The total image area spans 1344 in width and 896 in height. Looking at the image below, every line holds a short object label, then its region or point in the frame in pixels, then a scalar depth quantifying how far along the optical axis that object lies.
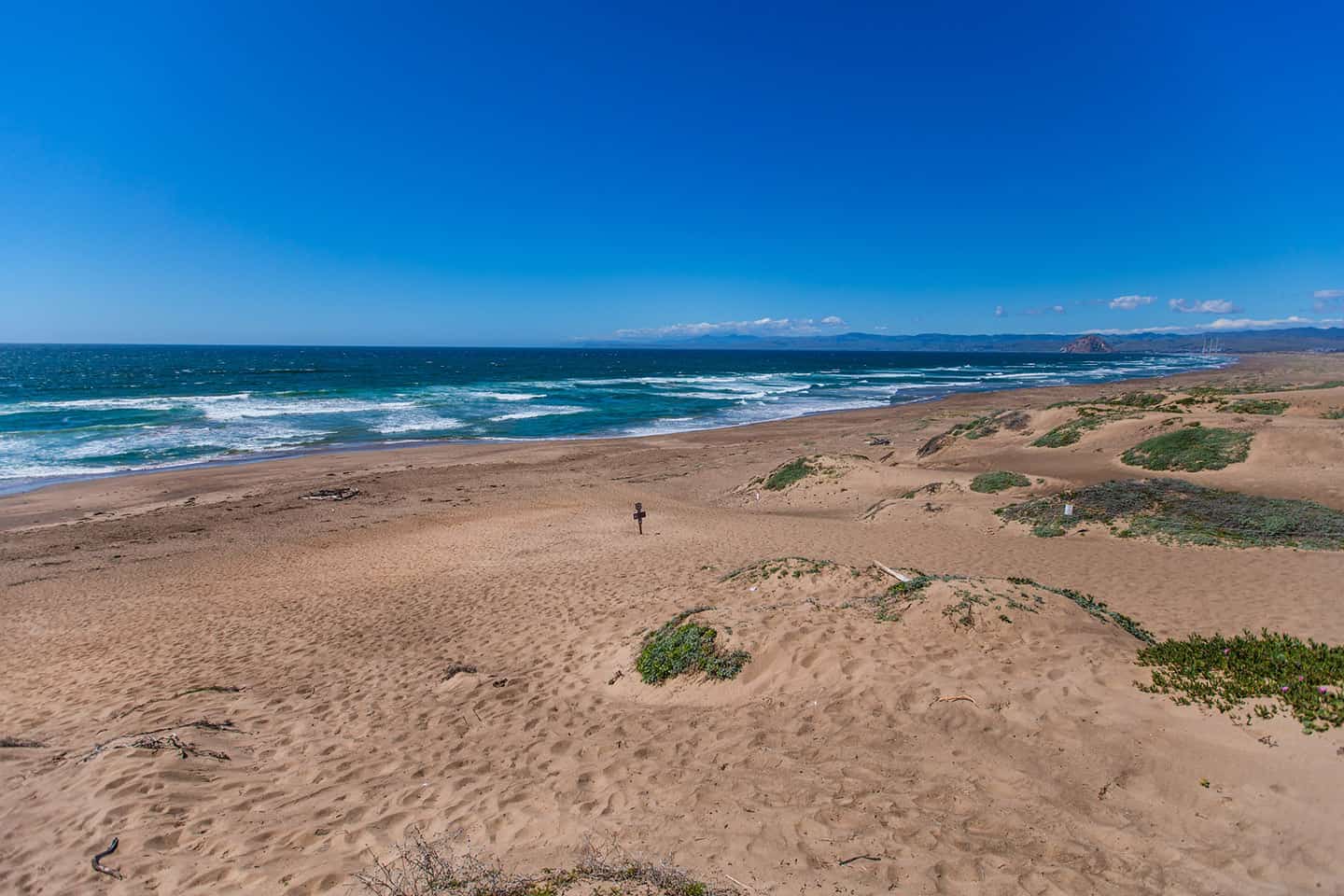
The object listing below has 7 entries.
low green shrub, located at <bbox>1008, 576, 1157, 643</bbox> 7.36
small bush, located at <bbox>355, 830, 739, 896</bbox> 3.74
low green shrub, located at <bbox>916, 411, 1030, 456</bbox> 26.23
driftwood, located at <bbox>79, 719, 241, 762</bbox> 5.92
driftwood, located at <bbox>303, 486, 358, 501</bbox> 22.73
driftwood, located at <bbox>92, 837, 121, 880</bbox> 4.35
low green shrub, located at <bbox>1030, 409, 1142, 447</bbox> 22.83
